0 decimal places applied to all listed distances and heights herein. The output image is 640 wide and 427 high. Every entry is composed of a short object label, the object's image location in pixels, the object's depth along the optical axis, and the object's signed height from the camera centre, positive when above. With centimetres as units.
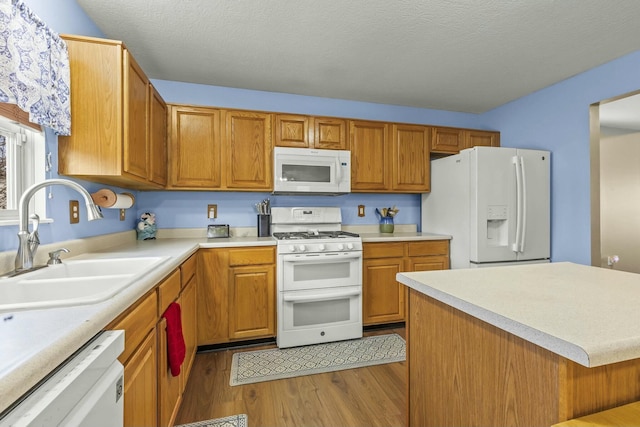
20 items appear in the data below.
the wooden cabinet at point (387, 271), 274 -55
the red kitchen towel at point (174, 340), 141 -62
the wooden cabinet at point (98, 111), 155 +56
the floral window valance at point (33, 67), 110 +62
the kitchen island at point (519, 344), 67 -37
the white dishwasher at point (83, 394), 47 -33
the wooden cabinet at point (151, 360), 95 -56
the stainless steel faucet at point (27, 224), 112 -4
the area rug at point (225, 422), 159 -114
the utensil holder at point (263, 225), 291 -11
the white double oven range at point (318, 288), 244 -64
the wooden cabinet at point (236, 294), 236 -66
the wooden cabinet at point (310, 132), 276 +79
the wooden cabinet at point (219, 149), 254 +58
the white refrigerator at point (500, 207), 267 +6
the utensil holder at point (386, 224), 325 -12
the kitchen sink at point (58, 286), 81 -26
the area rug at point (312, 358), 208 -113
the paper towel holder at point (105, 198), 183 +11
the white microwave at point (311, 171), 269 +40
